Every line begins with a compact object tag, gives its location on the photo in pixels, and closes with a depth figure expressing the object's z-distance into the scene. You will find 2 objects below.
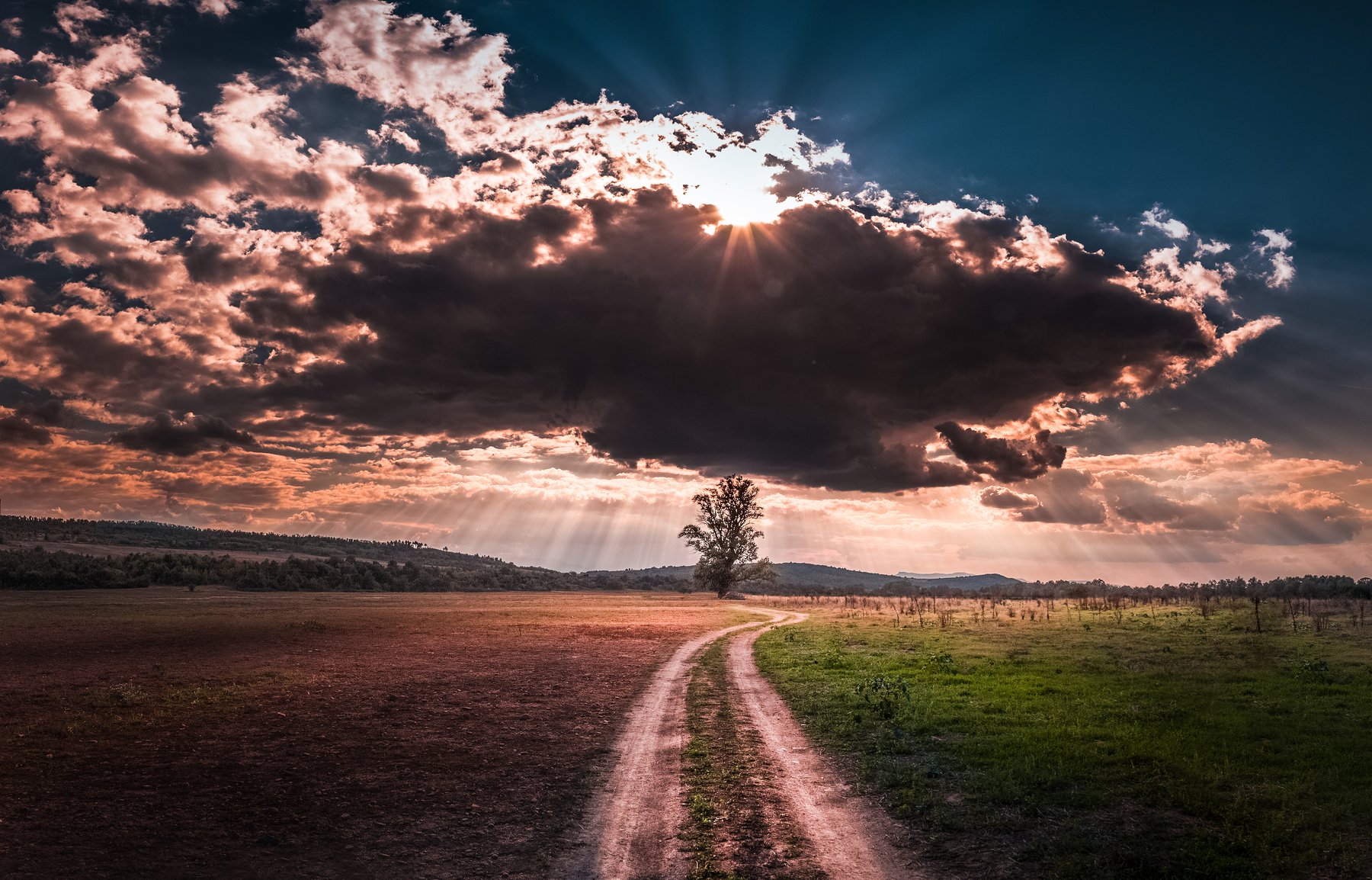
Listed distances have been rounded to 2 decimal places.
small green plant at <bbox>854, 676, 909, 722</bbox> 17.86
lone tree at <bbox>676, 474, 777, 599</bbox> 101.44
